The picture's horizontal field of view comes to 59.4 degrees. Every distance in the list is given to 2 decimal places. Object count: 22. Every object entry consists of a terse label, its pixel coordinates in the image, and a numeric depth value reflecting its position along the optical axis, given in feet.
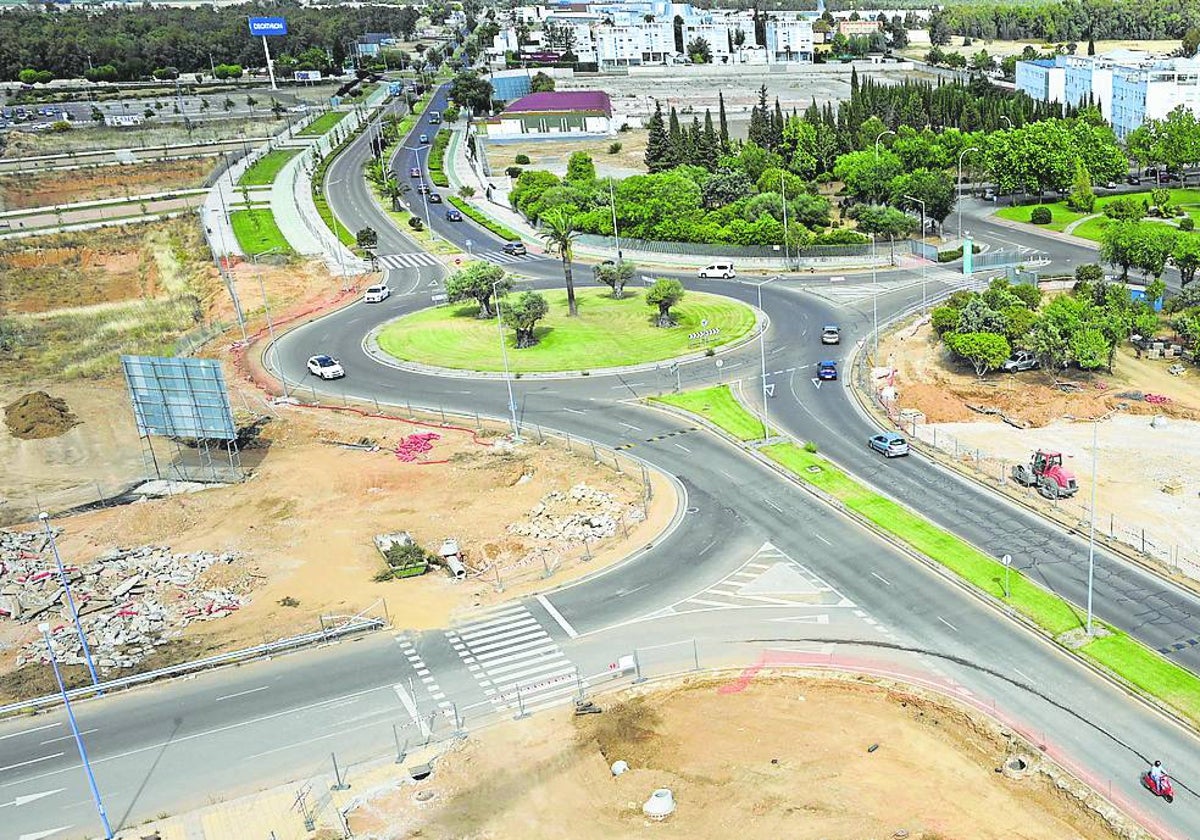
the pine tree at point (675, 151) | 546.26
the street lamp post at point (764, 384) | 268.62
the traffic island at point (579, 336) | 336.49
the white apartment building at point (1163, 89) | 587.68
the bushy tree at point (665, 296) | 352.69
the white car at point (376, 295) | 413.51
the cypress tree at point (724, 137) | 578.49
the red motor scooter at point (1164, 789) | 138.82
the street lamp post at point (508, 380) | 278.52
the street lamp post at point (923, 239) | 389.89
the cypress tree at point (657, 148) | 551.59
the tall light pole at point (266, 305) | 338.54
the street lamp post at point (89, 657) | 171.83
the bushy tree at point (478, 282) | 367.45
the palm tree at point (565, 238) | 358.64
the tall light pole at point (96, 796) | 137.90
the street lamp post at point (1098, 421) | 253.12
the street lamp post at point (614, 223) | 458.09
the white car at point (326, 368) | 330.95
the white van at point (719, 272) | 424.05
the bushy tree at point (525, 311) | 336.29
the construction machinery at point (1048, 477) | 224.53
